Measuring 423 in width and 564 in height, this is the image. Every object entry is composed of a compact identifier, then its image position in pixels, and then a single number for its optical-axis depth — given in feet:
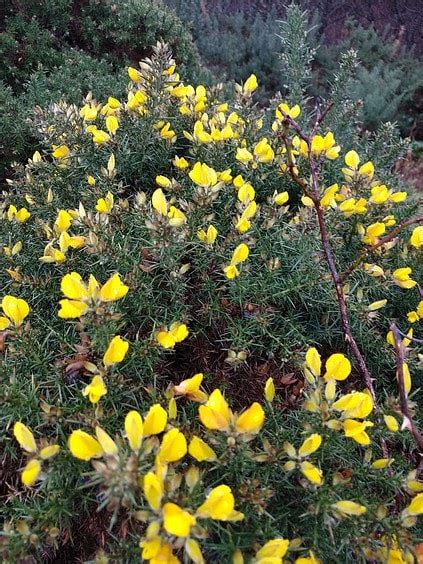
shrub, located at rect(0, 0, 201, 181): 2.28
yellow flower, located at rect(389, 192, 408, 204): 1.23
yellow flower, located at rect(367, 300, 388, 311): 1.03
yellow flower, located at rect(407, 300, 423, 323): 1.09
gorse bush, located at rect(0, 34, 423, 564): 0.74
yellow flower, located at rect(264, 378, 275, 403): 0.88
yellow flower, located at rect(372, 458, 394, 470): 0.83
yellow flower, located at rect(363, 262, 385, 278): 1.08
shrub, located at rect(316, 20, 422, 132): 3.87
